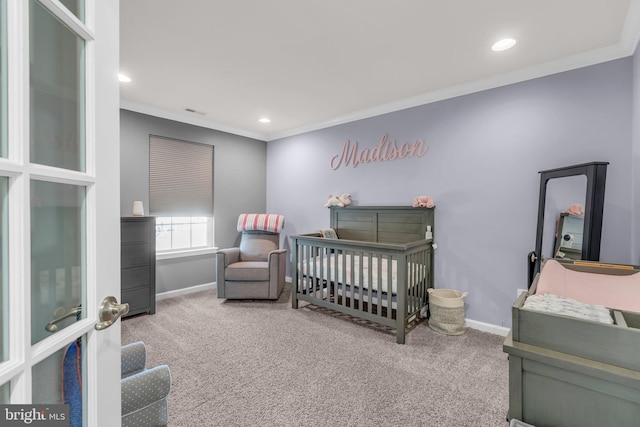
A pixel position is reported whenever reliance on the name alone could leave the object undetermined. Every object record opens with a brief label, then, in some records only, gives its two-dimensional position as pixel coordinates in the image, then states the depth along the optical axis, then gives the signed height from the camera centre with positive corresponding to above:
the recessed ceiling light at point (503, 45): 2.05 +1.22
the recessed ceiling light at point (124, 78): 2.62 +1.12
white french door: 0.49 -0.02
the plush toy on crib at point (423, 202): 2.98 +0.06
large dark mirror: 1.83 -0.01
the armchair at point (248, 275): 3.45 -0.90
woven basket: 2.61 -0.99
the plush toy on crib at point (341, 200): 3.70 +0.06
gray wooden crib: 2.55 -0.63
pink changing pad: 1.24 -0.35
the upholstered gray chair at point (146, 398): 1.10 -0.81
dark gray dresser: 2.92 -0.69
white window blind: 3.57 +0.29
